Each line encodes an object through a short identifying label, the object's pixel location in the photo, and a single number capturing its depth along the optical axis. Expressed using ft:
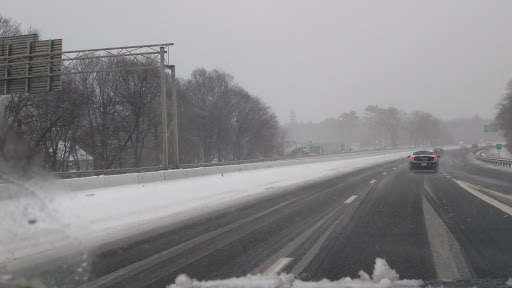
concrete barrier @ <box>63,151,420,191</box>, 54.39
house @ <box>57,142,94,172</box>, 146.54
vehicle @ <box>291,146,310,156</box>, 299.83
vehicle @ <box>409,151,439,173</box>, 90.25
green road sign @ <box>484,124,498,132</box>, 268.45
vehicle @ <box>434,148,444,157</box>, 232.61
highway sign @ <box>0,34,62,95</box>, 71.87
